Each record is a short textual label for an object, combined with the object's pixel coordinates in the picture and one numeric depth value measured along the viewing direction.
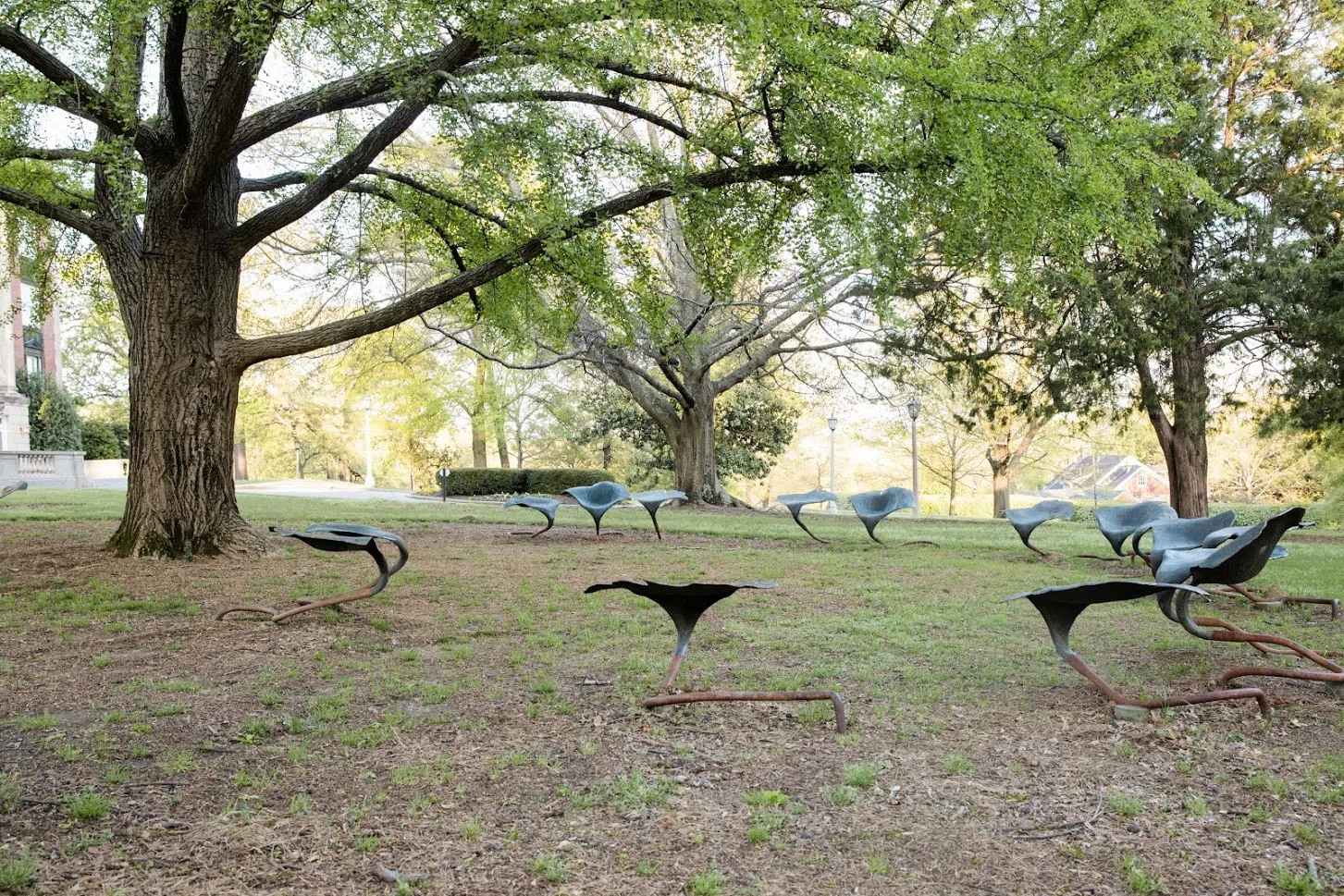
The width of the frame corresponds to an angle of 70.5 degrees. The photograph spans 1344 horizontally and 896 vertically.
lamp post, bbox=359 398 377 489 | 36.06
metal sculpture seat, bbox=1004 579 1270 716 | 4.19
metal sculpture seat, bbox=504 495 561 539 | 13.17
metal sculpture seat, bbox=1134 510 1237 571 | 6.82
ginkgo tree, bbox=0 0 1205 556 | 7.01
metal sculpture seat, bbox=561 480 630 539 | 13.27
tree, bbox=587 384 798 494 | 27.14
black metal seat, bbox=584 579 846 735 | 4.35
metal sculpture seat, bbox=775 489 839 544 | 12.69
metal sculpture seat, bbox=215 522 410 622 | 6.05
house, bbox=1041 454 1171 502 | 47.59
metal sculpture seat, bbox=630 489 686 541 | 13.23
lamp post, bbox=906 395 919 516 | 22.88
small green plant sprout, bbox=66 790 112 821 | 3.18
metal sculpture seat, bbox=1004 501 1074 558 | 11.23
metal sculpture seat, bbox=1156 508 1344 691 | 4.59
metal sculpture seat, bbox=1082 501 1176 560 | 9.44
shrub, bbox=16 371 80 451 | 30.50
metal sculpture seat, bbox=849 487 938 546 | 12.59
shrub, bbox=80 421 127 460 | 34.88
